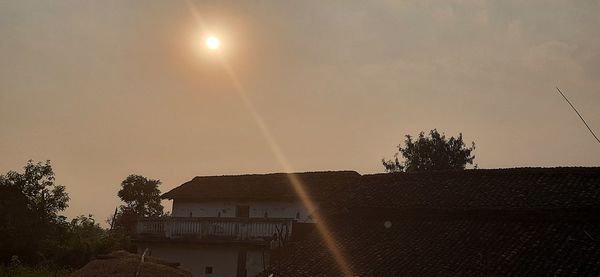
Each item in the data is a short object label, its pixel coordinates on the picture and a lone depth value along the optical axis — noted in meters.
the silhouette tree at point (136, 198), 61.47
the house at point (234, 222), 28.91
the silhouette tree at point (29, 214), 41.47
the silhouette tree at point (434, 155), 55.91
